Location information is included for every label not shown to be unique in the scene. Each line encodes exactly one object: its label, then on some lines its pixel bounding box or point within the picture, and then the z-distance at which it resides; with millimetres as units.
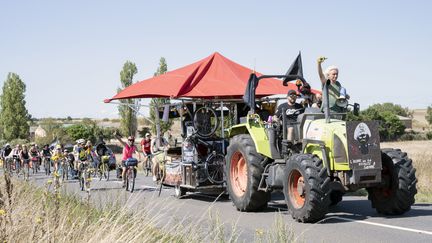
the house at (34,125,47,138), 98812
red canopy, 15625
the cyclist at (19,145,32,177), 31975
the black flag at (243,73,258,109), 12633
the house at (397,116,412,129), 135625
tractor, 10383
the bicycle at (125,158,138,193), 18891
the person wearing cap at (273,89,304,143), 12148
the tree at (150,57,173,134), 66231
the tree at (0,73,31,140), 86250
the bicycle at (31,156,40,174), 34875
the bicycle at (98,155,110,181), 25078
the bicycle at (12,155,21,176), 33156
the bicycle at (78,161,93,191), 19297
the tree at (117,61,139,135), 68938
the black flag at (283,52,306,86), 12953
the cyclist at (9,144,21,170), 33188
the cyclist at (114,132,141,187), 19741
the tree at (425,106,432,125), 140638
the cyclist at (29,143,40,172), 34875
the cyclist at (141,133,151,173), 23573
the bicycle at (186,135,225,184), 14820
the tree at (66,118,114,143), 92688
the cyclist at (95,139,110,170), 25975
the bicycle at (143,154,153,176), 25281
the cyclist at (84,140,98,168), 23250
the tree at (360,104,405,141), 99194
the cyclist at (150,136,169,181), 16844
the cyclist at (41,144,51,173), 33494
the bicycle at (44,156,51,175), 32531
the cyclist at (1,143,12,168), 35897
